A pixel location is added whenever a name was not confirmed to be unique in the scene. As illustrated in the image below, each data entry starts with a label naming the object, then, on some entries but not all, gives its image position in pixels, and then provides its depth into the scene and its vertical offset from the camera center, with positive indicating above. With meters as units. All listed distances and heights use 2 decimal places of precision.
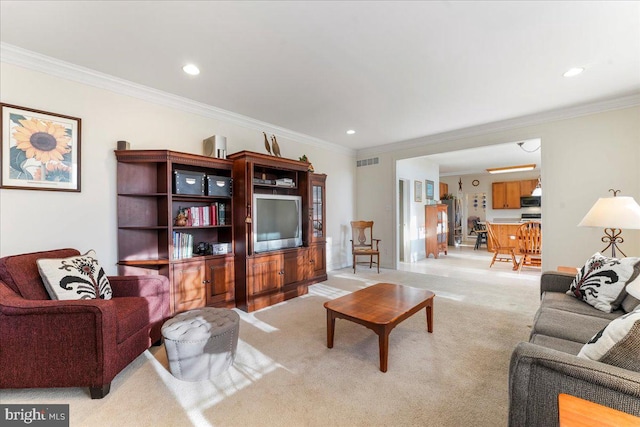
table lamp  2.21 -0.04
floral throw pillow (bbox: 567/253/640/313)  1.94 -0.55
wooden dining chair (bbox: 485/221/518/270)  5.50 -0.79
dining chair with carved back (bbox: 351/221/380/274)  5.66 -0.55
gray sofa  0.89 -0.63
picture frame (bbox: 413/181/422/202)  6.73 +0.56
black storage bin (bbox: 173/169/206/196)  2.96 +0.39
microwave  8.06 +0.27
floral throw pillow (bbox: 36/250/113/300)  1.91 -0.45
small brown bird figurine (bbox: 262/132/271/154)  3.98 +1.04
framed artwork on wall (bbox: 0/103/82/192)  2.28 +0.62
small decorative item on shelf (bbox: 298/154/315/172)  4.29 +0.88
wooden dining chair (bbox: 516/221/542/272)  5.11 -0.59
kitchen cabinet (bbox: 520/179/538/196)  8.23 +0.76
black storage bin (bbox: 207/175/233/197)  3.24 +0.38
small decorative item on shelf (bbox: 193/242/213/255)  3.25 -0.40
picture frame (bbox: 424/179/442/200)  7.23 +0.65
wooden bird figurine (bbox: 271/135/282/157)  4.00 +1.01
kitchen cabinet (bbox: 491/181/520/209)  8.52 +0.53
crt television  3.54 -0.10
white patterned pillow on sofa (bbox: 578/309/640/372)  0.97 -0.51
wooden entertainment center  2.87 -0.23
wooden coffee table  2.01 -0.82
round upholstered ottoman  1.88 -0.94
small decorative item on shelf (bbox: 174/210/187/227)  3.06 -0.04
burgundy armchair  1.65 -0.78
